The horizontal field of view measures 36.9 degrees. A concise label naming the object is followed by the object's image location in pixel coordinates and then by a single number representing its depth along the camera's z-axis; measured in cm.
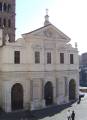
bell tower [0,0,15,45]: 2359
